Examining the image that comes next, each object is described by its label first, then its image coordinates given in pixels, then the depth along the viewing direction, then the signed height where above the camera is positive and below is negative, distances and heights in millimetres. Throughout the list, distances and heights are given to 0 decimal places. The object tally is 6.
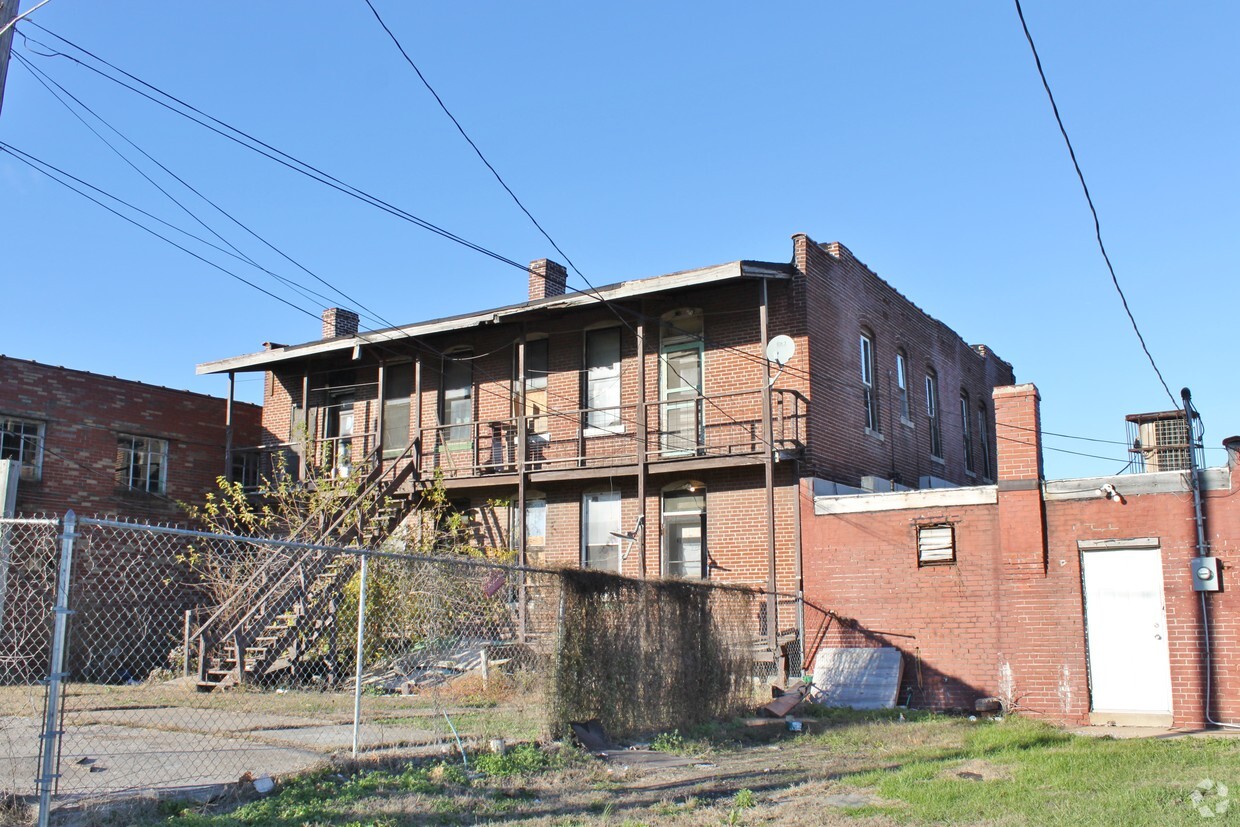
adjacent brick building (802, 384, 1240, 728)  13469 -228
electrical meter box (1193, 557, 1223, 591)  13289 -16
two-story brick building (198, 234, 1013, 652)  17766 +3115
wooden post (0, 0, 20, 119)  7207 +3706
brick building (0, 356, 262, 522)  20297 +2742
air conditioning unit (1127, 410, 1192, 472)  16516 +2069
